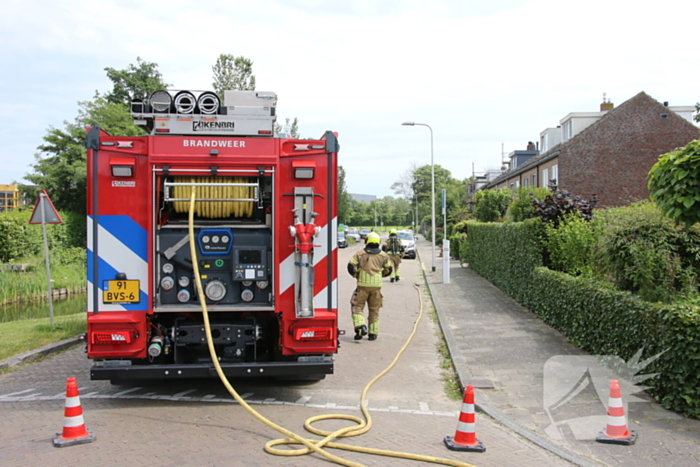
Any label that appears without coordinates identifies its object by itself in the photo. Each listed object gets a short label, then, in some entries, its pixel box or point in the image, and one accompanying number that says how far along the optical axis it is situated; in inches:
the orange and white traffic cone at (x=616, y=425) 205.0
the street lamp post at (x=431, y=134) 1130.0
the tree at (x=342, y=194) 2052.2
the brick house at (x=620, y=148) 1330.0
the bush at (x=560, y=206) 472.4
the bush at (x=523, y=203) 573.6
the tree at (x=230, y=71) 1062.4
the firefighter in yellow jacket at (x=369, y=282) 402.6
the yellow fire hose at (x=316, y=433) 185.3
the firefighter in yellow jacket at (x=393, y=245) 762.3
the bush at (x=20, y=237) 1045.8
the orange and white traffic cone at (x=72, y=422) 195.9
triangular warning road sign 425.0
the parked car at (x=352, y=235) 2645.2
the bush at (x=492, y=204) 1132.5
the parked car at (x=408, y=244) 1384.1
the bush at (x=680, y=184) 255.6
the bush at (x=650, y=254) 305.4
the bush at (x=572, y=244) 409.4
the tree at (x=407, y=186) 4106.8
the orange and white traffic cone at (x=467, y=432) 196.7
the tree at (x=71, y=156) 1483.8
